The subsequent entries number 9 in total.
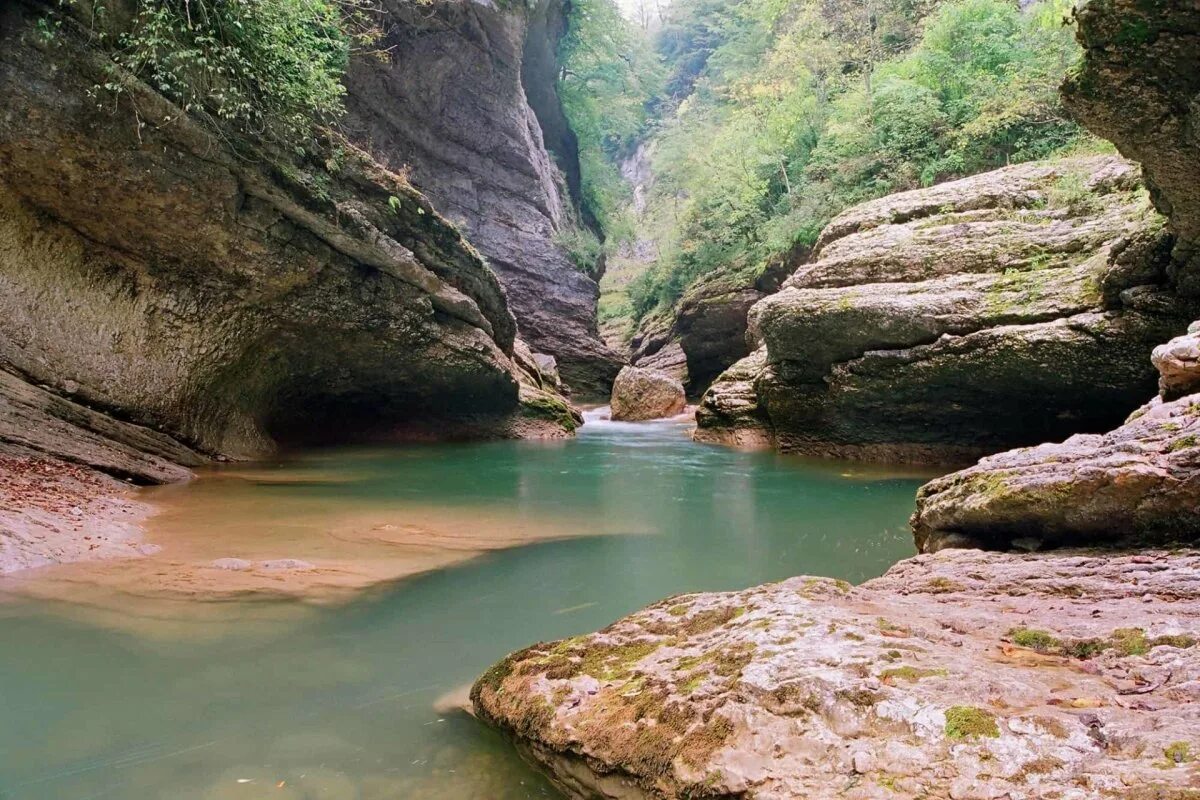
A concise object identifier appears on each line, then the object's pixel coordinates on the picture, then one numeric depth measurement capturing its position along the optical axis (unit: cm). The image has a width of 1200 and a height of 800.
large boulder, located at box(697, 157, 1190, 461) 811
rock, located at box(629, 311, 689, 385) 2512
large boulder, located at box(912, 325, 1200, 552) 324
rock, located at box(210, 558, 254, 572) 431
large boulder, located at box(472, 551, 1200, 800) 151
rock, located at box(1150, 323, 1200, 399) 431
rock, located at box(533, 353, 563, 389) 1861
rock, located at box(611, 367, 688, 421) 1966
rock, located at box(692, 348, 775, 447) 1312
